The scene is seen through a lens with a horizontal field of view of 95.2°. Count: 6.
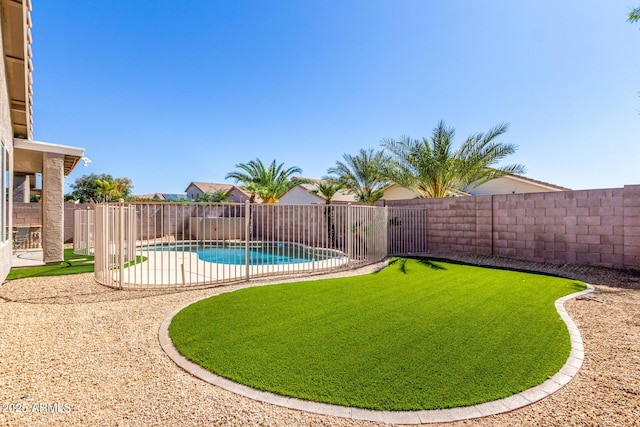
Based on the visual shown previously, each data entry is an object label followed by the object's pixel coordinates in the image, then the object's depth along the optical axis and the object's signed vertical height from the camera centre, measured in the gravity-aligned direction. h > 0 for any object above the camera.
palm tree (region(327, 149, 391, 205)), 19.75 +2.61
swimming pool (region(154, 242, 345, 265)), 12.59 -2.05
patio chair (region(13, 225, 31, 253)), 13.59 -1.06
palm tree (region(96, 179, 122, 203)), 39.47 +3.31
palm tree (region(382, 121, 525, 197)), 14.15 +2.76
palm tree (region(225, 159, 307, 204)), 23.98 +3.02
